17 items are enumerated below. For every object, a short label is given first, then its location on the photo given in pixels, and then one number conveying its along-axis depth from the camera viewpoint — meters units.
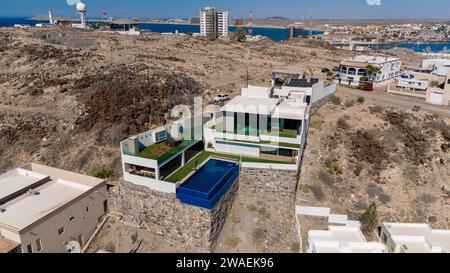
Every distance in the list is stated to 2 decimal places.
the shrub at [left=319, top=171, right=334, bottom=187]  38.94
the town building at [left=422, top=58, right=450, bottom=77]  68.06
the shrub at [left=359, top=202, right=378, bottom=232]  32.84
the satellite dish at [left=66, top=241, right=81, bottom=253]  29.38
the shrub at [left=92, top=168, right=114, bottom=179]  38.34
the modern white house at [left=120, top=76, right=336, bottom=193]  30.97
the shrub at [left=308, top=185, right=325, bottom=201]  36.82
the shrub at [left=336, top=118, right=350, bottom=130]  47.04
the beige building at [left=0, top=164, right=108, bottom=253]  25.66
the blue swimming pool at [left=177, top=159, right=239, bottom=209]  27.27
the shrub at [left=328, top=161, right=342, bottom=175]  40.41
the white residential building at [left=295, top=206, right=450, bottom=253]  26.52
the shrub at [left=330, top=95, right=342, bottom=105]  53.31
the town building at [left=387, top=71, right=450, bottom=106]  53.44
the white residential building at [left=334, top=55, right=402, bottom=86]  63.44
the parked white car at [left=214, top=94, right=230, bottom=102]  53.72
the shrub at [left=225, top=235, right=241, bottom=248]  29.43
